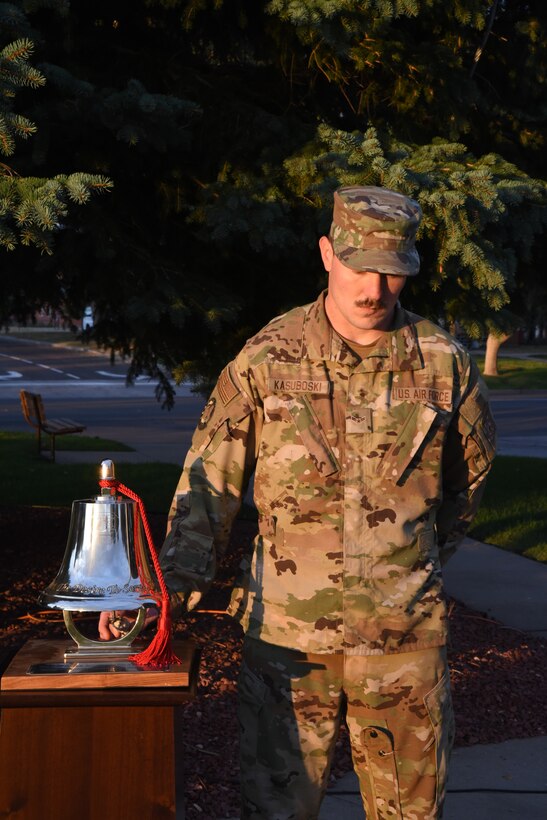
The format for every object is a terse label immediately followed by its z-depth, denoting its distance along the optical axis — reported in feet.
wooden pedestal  7.41
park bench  43.19
